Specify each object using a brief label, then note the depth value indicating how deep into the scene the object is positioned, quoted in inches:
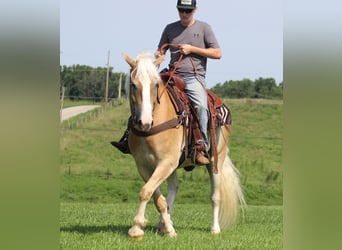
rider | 555.3
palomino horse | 469.9
